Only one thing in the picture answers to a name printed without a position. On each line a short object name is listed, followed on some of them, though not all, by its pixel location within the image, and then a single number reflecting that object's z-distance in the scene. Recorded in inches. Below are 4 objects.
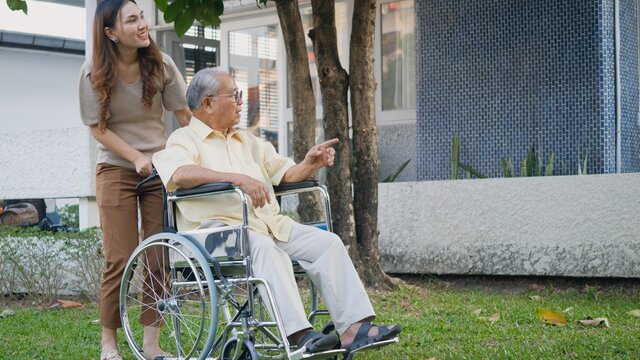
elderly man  152.4
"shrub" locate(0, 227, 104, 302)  299.3
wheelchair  149.9
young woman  180.7
